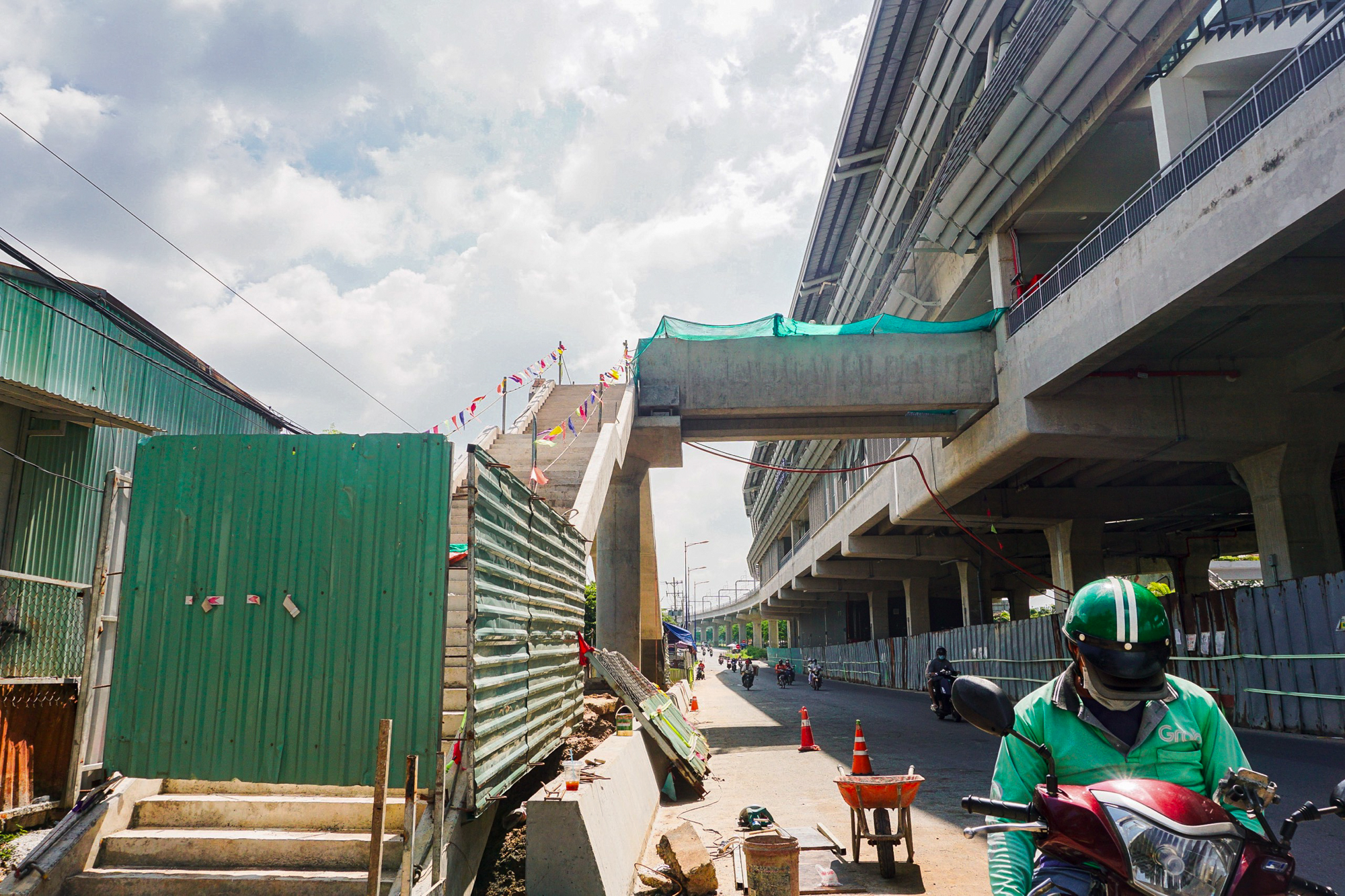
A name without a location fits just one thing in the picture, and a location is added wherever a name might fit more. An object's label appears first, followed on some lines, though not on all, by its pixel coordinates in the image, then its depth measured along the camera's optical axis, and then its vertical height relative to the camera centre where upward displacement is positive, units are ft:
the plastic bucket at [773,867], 18.43 -4.78
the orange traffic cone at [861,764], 26.25 -3.87
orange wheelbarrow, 21.65 -4.15
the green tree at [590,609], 113.38 +3.05
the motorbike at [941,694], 63.36 -4.62
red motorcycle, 6.64 -1.58
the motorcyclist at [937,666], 66.28 -2.81
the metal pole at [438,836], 16.33 -3.62
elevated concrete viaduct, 38.11 +15.20
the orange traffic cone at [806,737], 49.38 -5.88
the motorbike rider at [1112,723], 7.93 -0.89
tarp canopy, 105.50 -0.53
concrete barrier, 17.83 -4.32
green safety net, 58.85 +19.57
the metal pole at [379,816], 14.15 -2.83
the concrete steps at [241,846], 16.93 -4.02
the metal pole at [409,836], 15.29 -3.37
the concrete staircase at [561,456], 44.47 +9.40
